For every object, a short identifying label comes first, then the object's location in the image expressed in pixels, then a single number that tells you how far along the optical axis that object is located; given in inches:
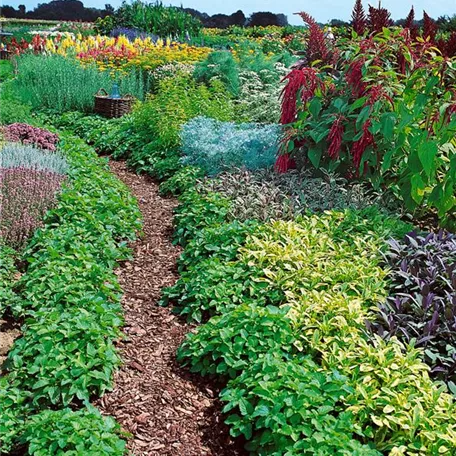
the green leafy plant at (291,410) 100.7
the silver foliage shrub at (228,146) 242.7
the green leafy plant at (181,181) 246.1
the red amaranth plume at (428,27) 202.3
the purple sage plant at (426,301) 128.0
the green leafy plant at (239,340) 126.3
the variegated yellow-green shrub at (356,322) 106.0
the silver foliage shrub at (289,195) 196.9
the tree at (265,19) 1638.8
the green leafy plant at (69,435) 97.3
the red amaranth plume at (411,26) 211.6
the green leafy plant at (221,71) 392.5
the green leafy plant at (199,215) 202.1
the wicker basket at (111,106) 383.6
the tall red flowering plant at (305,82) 208.4
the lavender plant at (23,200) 190.1
